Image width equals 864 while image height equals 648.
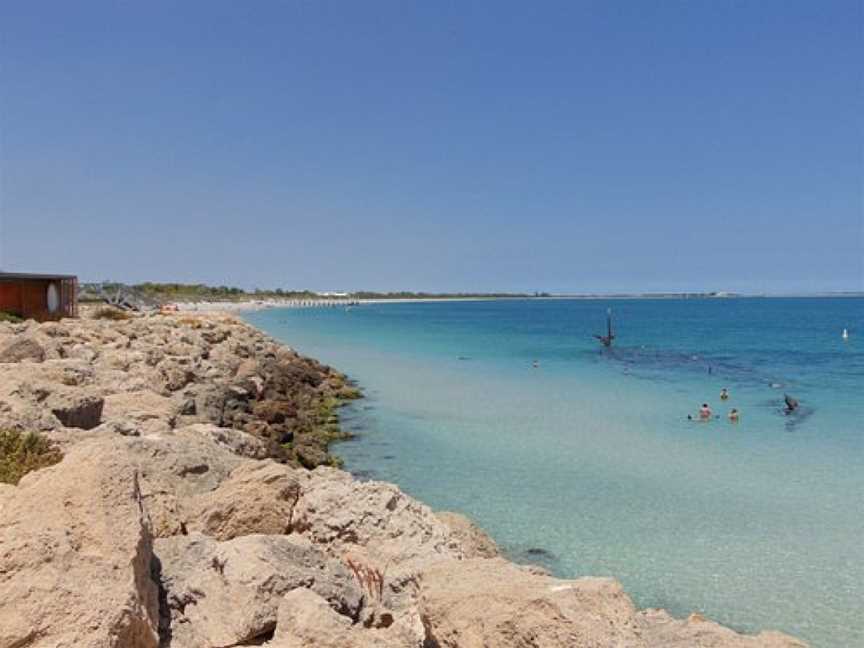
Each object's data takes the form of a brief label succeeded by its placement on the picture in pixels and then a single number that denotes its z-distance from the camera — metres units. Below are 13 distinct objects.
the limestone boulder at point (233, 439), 10.92
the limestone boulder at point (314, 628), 4.59
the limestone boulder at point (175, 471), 6.65
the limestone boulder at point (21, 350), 14.79
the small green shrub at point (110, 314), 41.72
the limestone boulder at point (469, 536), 8.33
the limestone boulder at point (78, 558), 3.63
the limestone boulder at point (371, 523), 6.84
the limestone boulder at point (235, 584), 4.83
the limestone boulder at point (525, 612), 4.18
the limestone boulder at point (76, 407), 9.50
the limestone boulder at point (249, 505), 6.68
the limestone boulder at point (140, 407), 11.42
